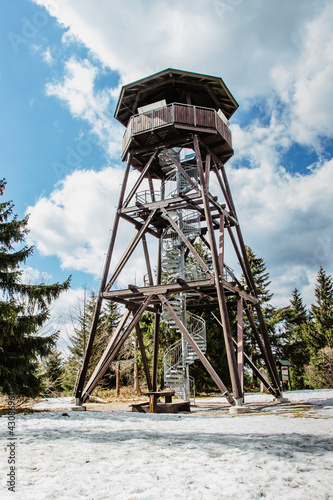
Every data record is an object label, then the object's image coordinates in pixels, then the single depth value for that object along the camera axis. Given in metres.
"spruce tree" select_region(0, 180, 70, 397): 10.29
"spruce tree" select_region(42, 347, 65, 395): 27.13
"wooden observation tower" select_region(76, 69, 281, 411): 13.24
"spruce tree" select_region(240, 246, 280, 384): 31.12
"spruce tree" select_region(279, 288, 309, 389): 32.03
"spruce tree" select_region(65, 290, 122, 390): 22.41
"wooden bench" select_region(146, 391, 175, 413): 11.61
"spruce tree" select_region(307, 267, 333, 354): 30.97
